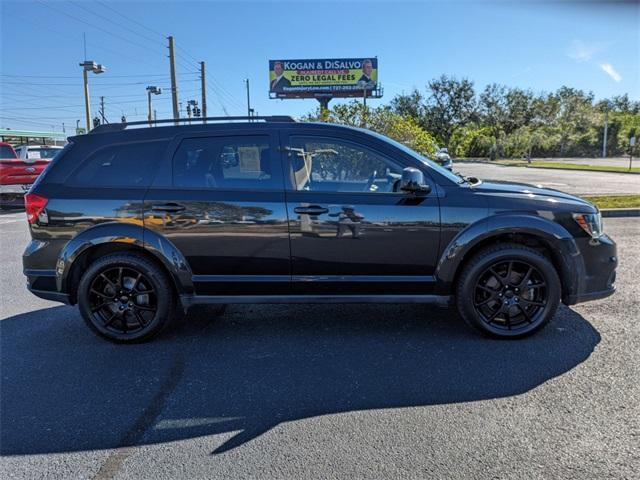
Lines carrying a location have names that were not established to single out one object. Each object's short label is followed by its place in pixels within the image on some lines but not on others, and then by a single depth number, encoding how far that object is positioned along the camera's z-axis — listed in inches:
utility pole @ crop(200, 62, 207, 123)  1388.3
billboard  1841.8
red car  516.4
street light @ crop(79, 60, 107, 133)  1035.3
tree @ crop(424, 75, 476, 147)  2147.5
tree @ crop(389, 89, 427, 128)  2197.3
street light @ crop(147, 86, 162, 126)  1256.5
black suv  150.7
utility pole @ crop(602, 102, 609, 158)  1986.7
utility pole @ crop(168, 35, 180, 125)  1072.8
